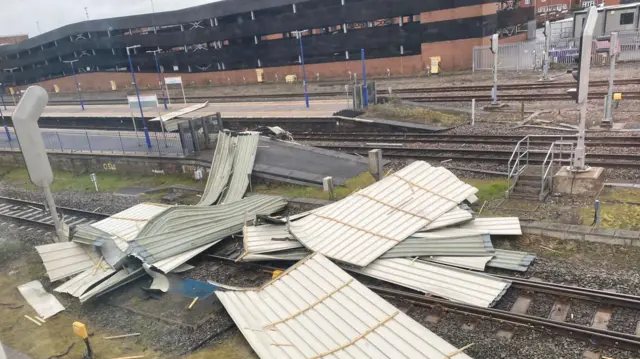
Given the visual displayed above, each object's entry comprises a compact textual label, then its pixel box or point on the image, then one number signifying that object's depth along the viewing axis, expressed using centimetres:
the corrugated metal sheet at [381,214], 919
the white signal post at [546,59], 2574
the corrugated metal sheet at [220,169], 1394
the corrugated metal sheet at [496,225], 944
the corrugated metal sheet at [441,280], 762
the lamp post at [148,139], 1974
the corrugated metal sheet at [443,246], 882
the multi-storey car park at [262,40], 3431
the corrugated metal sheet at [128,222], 1105
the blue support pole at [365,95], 2233
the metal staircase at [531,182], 1131
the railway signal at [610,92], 1500
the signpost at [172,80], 2939
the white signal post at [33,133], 844
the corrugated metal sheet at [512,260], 841
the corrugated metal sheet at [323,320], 646
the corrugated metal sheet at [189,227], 989
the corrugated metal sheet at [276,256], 936
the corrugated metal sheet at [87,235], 1045
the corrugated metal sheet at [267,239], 948
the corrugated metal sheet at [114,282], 890
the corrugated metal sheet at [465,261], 841
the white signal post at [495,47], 1988
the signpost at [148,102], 2105
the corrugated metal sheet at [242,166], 1388
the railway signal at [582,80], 1070
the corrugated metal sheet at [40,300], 903
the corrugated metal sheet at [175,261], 949
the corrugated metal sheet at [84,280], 923
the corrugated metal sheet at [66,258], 979
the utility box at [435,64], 3433
